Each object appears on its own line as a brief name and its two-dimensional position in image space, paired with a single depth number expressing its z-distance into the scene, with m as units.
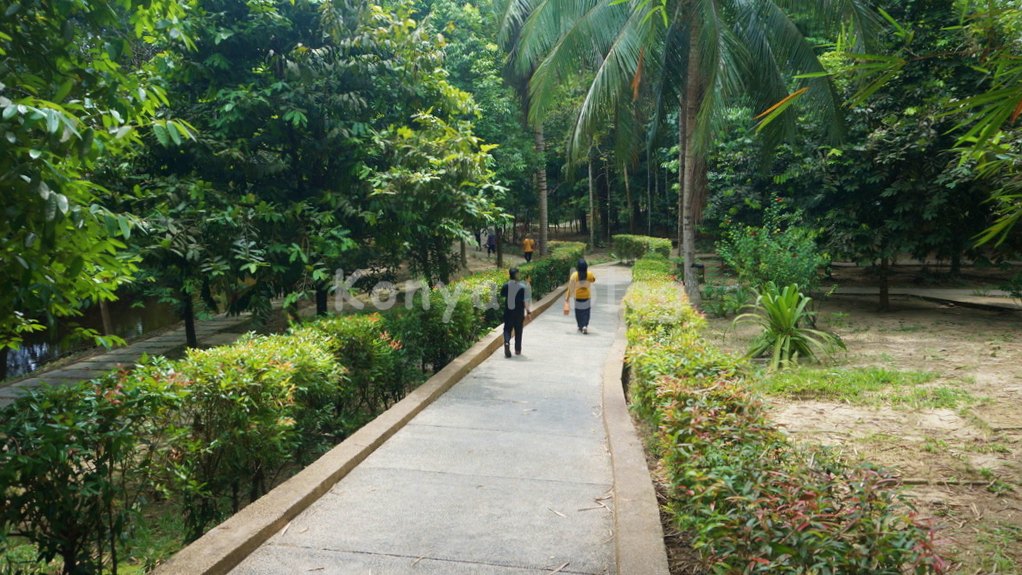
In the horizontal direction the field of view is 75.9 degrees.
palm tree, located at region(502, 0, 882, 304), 12.17
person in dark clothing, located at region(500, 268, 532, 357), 9.89
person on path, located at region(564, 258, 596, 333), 12.01
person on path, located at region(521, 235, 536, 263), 27.42
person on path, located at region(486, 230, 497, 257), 36.31
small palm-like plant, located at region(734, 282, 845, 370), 9.17
